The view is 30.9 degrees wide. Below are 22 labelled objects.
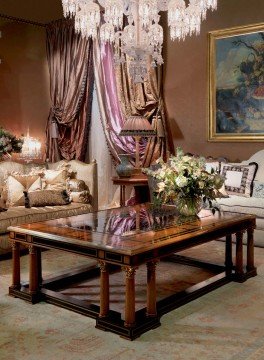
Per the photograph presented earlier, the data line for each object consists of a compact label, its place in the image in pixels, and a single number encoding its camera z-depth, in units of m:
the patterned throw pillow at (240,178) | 5.87
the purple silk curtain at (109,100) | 7.50
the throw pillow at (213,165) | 6.21
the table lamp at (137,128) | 6.60
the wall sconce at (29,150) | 7.84
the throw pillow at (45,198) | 5.42
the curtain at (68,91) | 7.89
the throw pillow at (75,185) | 5.89
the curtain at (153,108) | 7.01
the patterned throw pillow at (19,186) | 5.50
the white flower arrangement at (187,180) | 3.93
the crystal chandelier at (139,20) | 5.06
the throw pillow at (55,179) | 5.82
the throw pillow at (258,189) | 5.74
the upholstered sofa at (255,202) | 5.28
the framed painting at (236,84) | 6.28
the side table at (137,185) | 6.52
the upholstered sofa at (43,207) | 4.91
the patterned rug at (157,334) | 2.74
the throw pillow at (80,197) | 5.83
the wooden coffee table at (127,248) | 3.07
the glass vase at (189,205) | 4.02
